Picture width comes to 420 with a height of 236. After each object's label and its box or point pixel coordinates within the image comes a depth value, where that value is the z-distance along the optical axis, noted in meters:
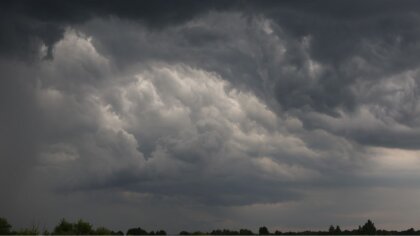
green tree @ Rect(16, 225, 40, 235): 82.12
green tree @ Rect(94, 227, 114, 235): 92.68
